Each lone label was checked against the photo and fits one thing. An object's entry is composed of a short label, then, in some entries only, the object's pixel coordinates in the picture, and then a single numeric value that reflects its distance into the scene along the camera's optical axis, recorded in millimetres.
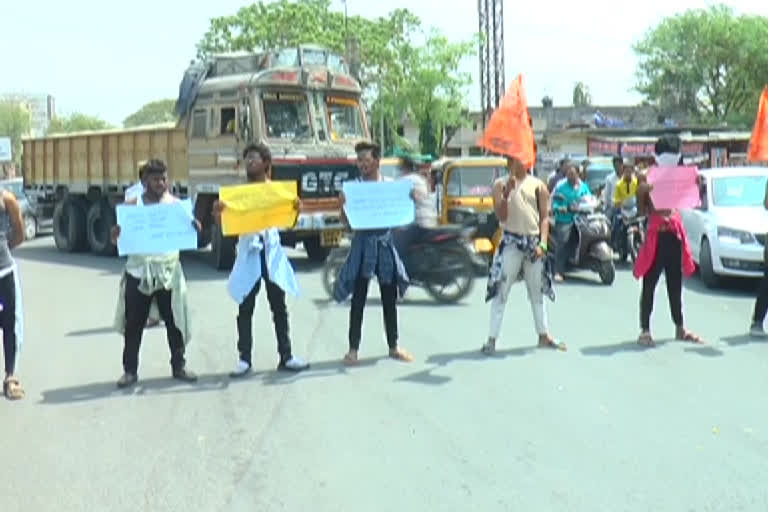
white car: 12086
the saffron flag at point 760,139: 9758
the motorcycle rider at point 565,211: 13578
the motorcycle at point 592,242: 13320
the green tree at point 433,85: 49812
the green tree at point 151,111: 90150
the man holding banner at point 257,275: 7652
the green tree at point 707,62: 48156
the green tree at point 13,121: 85694
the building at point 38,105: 98312
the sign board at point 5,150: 50047
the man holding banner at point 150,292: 7438
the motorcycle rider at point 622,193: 15492
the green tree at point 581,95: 99800
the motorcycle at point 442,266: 11766
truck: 15094
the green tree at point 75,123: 94125
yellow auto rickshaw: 15133
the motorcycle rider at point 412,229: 11867
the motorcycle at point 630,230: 14984
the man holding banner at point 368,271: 8055
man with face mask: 8758
